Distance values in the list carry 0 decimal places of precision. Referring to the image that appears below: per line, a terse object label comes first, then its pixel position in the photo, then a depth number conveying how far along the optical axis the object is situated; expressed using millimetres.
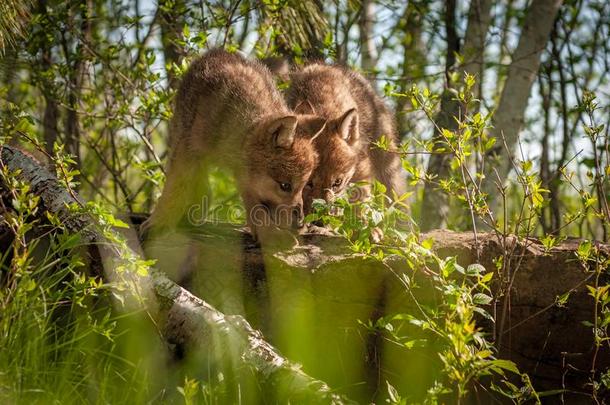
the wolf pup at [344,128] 5336
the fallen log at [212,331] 3203
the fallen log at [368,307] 4121
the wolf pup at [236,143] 5055
